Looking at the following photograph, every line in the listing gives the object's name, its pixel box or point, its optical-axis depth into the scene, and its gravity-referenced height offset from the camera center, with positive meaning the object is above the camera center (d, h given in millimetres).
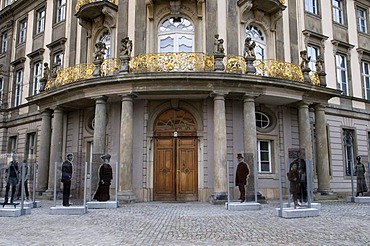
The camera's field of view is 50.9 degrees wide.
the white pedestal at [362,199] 17234 -832
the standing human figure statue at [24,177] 12558 +168
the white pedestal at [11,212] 11781 -904
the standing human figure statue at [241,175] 13812 +205
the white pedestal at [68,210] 12164 -883
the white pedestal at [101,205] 13922 -832
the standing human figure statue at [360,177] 17625 +140
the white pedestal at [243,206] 13156 -854
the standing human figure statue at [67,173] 12802 +284
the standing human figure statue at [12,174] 13344 +270
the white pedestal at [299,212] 10781 -897
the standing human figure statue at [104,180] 14000 +53
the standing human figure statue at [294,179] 11367 +42
